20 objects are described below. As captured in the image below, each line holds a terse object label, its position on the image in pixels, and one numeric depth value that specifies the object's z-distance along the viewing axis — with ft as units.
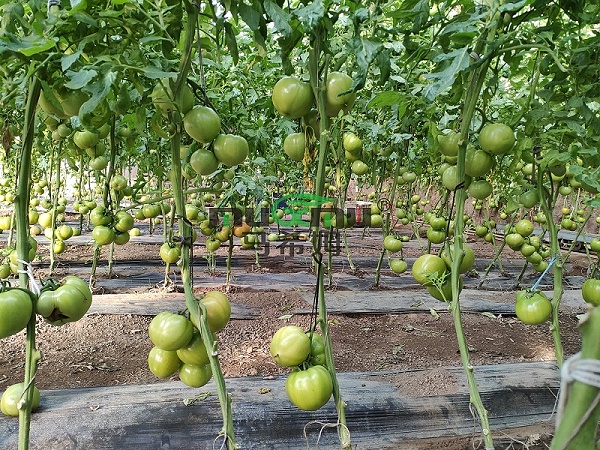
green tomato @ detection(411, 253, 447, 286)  5.20
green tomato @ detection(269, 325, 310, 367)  4.17
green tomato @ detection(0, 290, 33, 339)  3.37
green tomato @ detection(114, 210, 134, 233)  8.14
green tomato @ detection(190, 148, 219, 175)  4.51
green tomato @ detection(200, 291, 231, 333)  3.97
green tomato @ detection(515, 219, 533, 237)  12.21
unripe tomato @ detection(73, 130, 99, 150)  5.86
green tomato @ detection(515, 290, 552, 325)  6.25
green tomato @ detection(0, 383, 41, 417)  6.14
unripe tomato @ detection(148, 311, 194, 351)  3.76
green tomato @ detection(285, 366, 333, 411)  4.03
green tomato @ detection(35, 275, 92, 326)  3.70
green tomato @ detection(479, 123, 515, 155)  4.93
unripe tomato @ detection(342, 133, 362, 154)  8.96
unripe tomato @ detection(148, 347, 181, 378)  4.21
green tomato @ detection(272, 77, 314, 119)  4.11
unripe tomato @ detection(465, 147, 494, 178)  5.17
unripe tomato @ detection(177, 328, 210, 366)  3.98
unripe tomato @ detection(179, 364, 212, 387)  4.21
